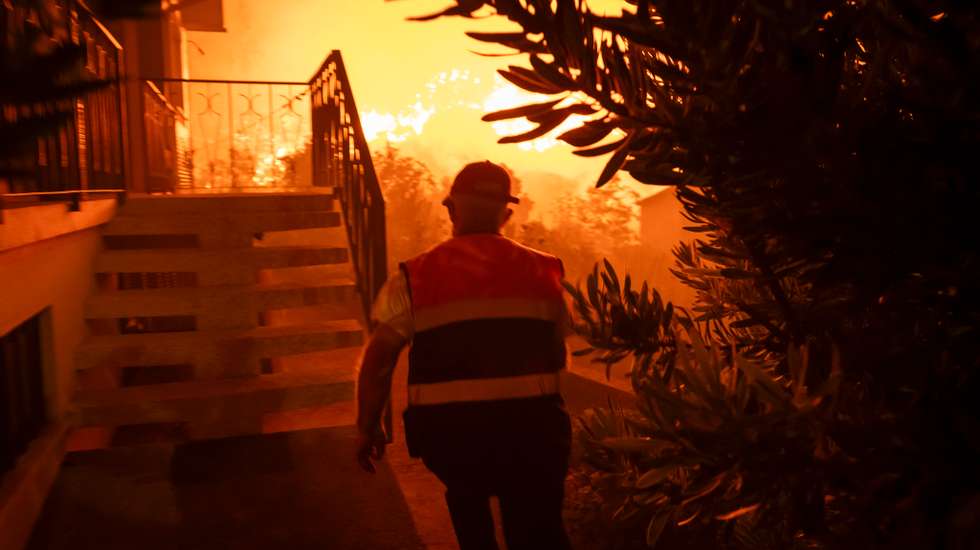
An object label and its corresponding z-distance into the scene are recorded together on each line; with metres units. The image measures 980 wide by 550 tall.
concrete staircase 4.82
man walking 2.38
